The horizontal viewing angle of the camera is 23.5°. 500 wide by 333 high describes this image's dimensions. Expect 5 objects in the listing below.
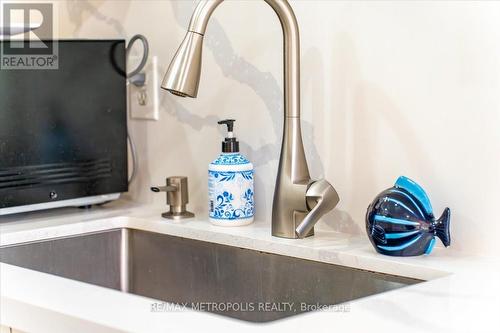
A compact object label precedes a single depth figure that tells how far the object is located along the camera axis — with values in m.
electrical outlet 2.50
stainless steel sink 2.02
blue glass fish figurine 1.94
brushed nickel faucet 2.05
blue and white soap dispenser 2.20
